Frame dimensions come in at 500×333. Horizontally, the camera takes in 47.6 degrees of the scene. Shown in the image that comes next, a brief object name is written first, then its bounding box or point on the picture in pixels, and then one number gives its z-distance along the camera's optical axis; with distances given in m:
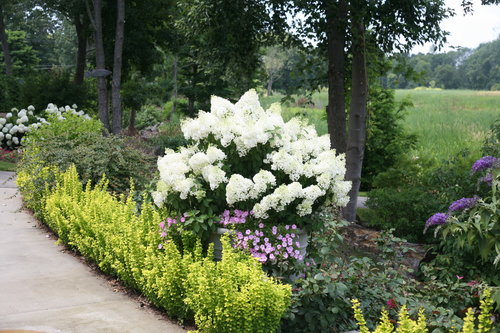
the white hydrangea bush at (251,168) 4.56
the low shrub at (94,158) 8.32
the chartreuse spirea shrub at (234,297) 3.82
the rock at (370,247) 7.64
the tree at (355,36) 9.17
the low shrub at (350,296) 4.10
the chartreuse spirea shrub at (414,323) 2.89
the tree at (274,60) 50.41
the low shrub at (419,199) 8.75
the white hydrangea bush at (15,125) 16.36
